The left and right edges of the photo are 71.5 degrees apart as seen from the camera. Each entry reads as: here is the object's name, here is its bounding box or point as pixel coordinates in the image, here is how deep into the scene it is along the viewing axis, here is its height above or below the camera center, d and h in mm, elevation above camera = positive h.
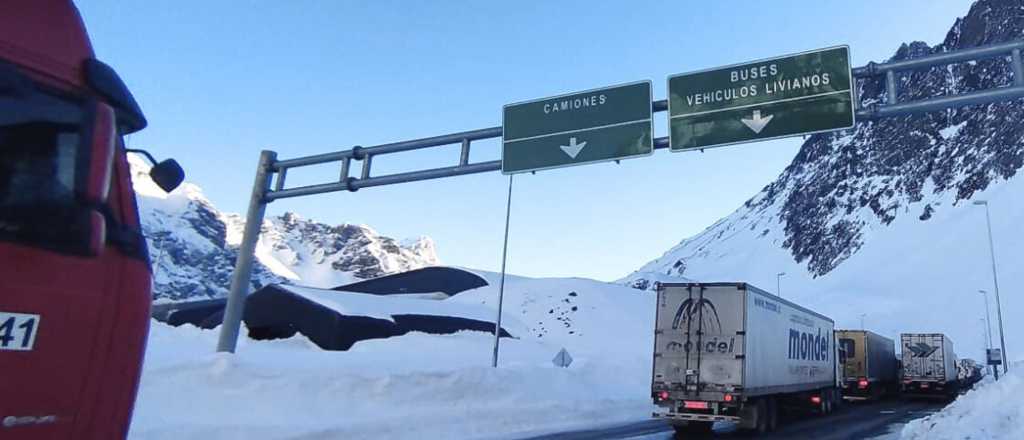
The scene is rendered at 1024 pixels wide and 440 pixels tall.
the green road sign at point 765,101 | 12352 +5096
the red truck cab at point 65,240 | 3252 +430
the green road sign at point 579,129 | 14141 +4958
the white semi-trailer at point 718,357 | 15867 +718
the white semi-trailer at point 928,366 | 35281 +1995
